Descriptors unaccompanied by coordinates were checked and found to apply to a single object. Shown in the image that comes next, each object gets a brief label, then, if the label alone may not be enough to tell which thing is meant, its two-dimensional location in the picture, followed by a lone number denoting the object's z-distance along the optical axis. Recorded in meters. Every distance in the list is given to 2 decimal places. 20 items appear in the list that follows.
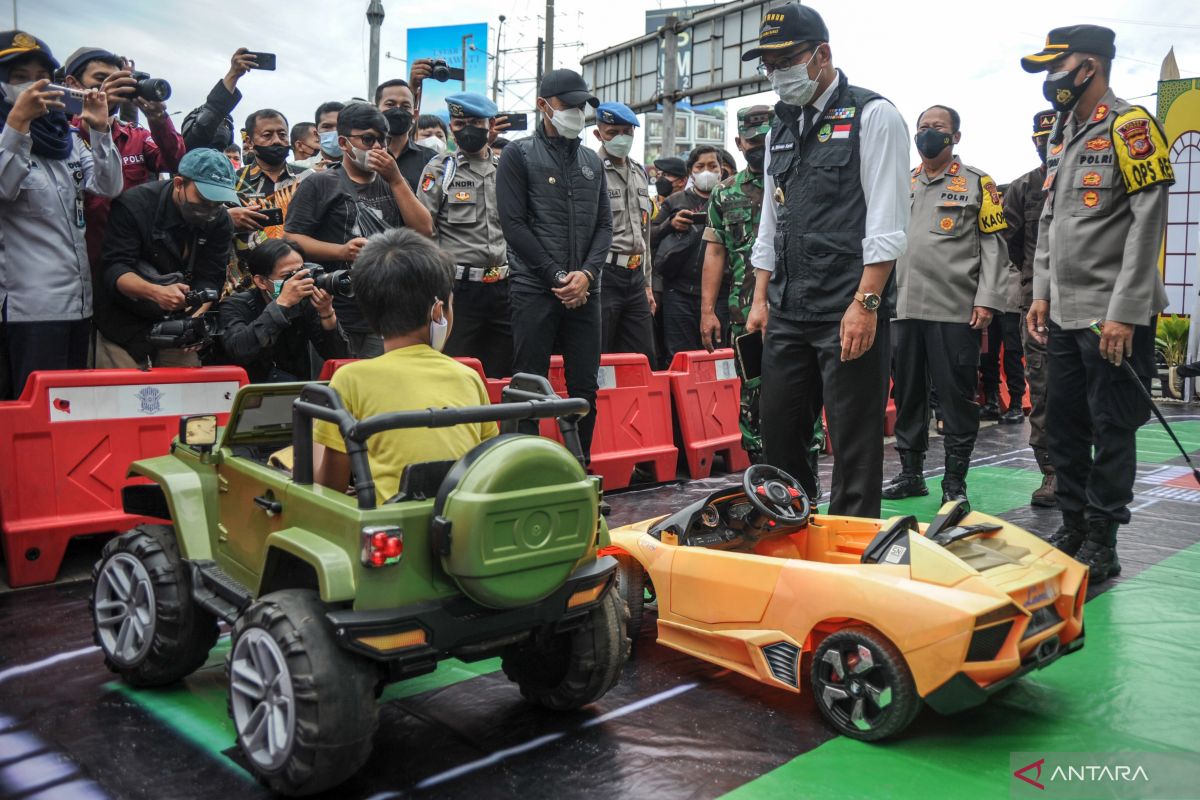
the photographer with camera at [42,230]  4.57
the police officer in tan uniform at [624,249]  7.04
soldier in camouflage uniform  6.67
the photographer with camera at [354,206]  5.60
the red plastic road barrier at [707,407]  7.24
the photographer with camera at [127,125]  5.03
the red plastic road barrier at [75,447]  4.30
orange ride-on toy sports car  2.64
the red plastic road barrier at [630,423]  6.66
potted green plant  12.22
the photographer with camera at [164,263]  4.78
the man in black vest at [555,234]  5.54
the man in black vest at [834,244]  3.87
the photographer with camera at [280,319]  4.89
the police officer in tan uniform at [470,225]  6.22
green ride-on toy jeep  2.35
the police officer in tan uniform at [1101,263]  4.17
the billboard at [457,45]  32.72
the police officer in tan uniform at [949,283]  5.86
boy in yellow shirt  2.66
